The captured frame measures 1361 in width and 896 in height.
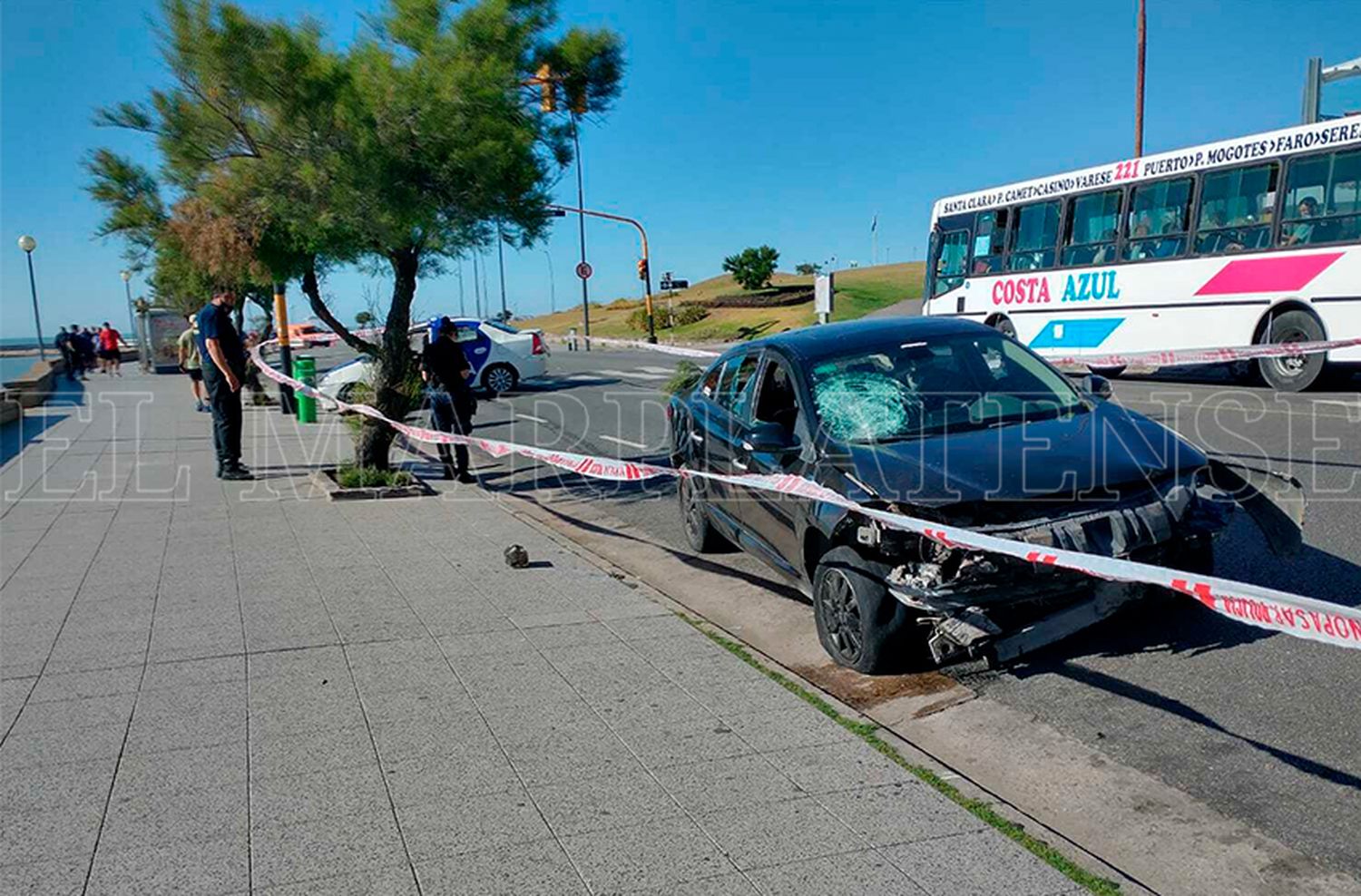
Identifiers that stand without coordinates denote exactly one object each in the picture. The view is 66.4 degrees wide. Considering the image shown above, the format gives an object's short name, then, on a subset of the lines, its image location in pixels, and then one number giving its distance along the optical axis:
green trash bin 16.95
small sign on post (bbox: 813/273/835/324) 24.16
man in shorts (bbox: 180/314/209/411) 17.58
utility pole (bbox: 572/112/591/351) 43.88
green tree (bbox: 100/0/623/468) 8.21
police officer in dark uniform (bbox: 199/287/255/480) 10.50
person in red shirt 33.66
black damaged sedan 4.55
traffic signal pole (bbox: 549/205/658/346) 43.22
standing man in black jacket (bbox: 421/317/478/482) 10.93
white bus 13.83
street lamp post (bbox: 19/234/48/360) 31.94
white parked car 21.05
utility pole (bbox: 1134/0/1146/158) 27.88
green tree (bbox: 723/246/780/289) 61.59
